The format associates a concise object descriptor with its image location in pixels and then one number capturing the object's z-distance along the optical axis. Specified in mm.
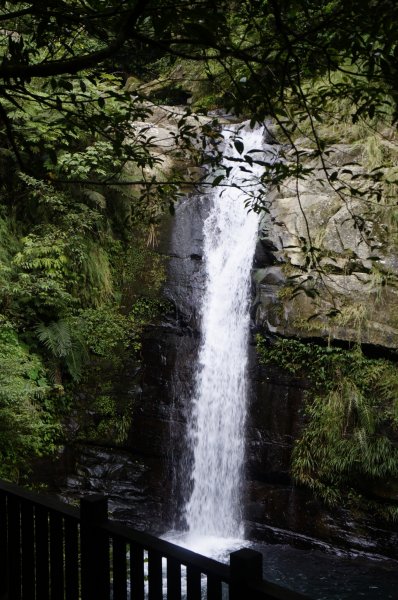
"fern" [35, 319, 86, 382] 9266
